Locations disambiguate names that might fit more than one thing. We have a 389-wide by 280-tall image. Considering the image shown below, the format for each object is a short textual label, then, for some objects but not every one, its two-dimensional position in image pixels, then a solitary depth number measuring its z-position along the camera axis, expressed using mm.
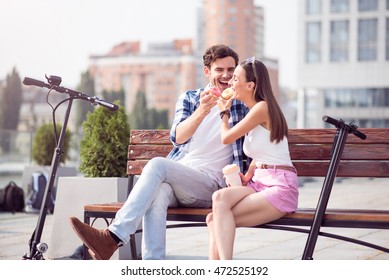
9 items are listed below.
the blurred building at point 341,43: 49094
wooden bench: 4180
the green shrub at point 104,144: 5840
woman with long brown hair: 4027
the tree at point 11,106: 66206
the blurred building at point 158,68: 117062
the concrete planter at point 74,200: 5551
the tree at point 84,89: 94062
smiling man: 4109
